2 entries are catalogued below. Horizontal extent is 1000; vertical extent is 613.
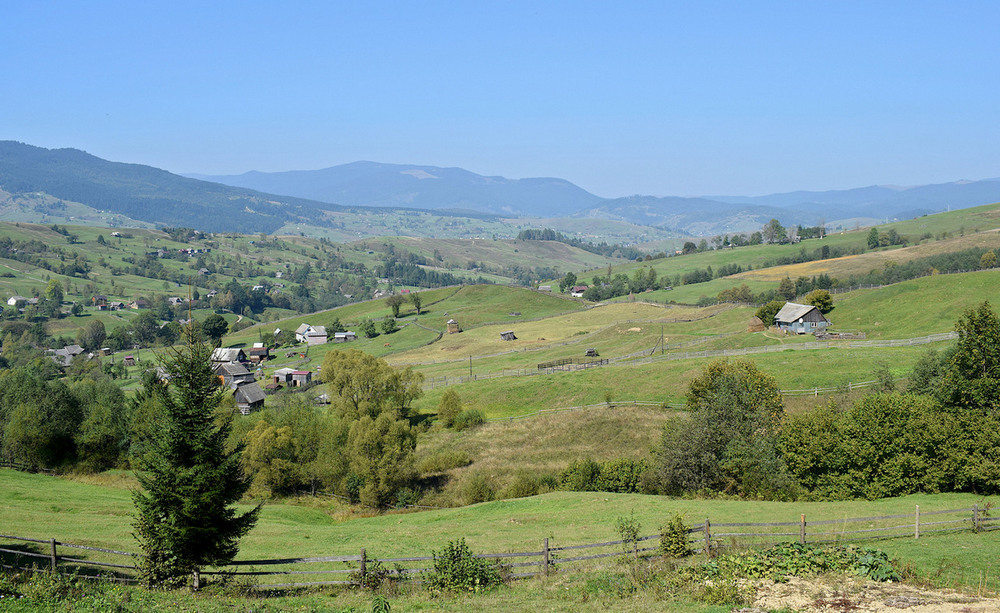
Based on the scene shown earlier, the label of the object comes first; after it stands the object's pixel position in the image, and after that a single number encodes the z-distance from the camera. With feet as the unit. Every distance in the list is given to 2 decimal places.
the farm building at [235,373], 351.56
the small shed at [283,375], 382.32
